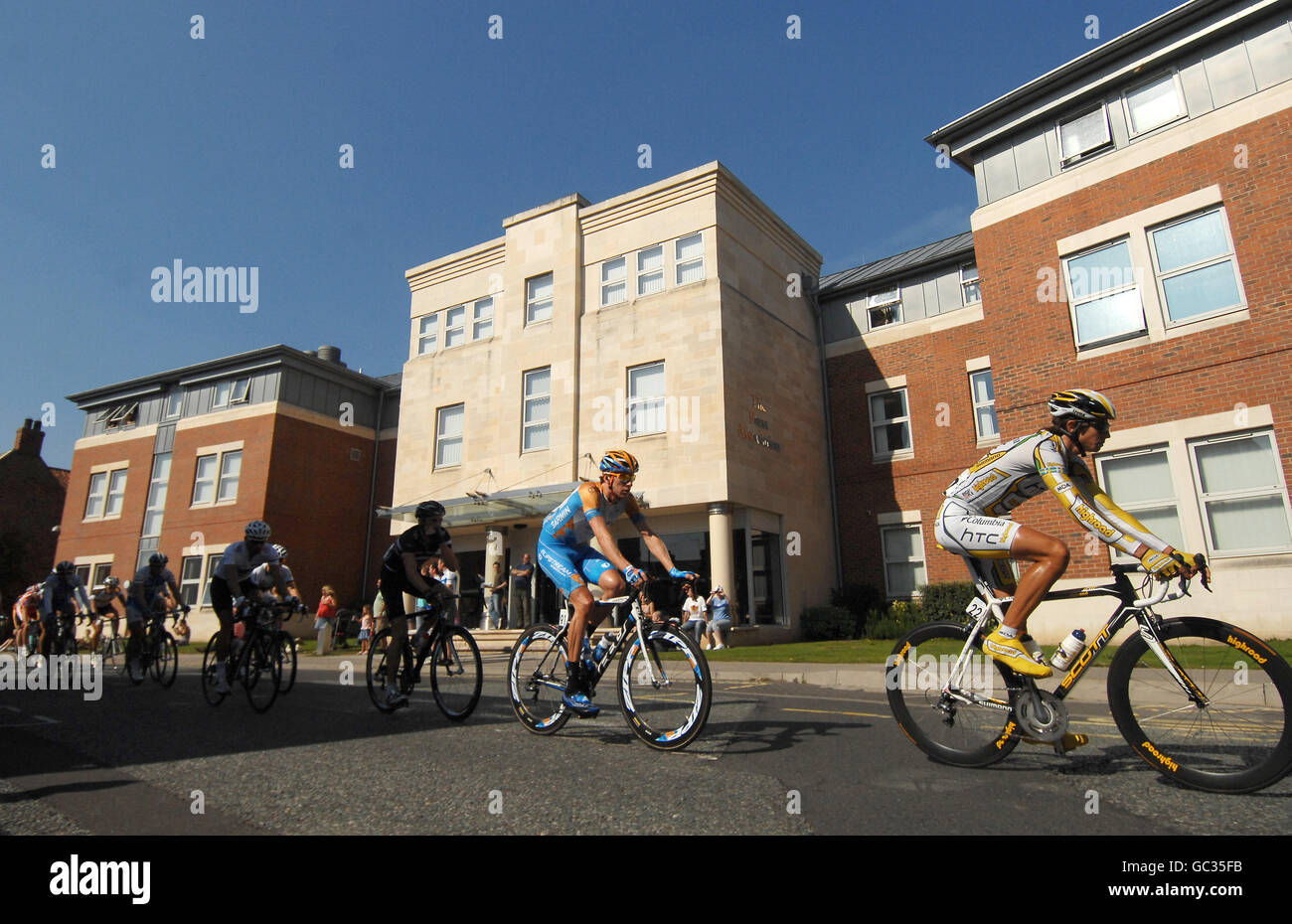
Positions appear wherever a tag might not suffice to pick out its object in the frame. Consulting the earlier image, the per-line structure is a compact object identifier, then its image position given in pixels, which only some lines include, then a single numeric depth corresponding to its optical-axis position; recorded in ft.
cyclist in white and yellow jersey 11.92
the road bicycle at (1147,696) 10.28
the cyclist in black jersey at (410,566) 20.34
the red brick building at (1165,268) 39.24
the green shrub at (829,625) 62.59
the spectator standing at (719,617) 53.88
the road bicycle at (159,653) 31.42
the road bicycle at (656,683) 14.10
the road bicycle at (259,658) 23.30
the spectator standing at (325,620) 62.28
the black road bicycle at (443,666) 19.81
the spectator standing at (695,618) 52.75
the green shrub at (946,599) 57.92
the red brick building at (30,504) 115.55
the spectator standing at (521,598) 65.82
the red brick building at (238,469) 88.63
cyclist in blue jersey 15.98
